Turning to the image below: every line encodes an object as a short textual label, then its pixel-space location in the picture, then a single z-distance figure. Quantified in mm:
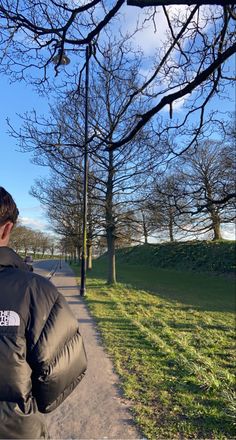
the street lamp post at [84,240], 15086
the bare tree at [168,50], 4391
